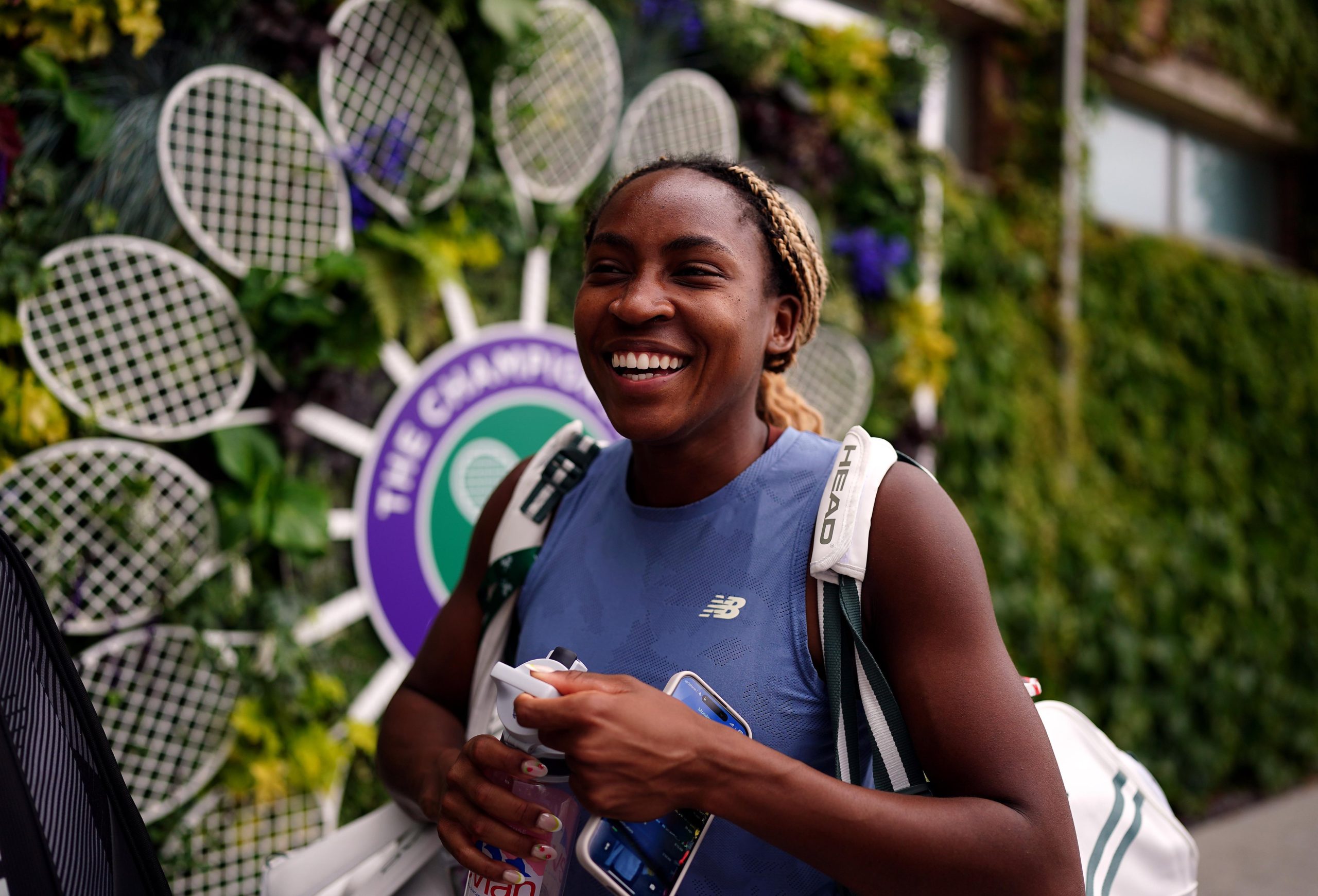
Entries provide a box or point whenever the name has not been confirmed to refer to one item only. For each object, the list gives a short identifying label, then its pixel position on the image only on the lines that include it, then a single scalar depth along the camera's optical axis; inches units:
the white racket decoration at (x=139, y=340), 100.9
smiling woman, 46.7
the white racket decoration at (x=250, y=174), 107.0
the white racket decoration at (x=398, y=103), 117.3
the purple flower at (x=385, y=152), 118.3
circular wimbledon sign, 119.2
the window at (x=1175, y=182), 229.8
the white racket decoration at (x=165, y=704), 102.3
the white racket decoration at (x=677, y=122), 139.5
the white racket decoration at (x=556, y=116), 129.8
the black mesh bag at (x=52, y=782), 41.7
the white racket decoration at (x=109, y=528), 98.3
